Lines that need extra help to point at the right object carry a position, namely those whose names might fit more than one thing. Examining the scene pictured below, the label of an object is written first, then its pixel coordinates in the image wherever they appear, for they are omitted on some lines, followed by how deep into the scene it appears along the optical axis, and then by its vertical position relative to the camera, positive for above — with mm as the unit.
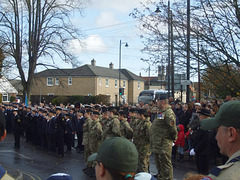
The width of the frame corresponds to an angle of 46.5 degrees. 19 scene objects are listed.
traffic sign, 14234 +661
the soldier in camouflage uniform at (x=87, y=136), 9402 -1468
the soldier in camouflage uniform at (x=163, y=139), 6977 -1132
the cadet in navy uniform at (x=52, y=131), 12447 -1621
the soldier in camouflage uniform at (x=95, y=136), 9352 -1394
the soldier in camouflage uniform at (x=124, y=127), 8758 -1053
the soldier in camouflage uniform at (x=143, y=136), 8688 -1322
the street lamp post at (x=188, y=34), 8708 +1936
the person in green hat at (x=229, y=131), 1934 -268
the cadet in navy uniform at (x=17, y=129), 13953 -1715
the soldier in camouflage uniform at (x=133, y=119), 9680 -898
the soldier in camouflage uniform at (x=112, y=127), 8531 -1015
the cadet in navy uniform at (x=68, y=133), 12883 -1772
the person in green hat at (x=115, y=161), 2014 -486
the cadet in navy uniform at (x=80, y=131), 13414 -1754
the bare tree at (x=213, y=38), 7914 +1692
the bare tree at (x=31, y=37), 25094 +5247
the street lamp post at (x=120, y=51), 42450 +6581
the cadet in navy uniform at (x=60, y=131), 12066 -1613
